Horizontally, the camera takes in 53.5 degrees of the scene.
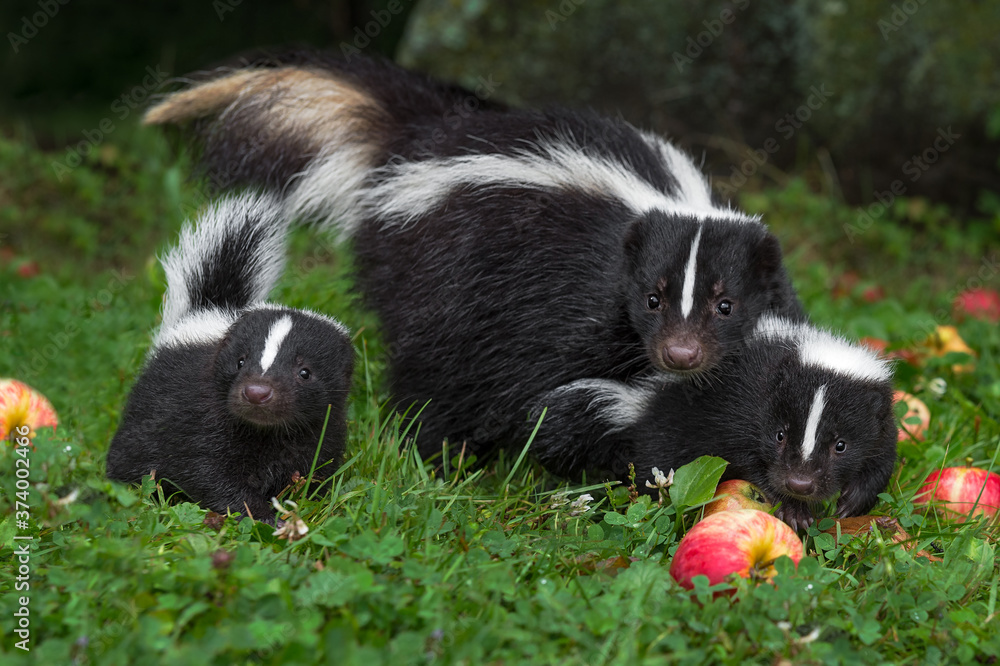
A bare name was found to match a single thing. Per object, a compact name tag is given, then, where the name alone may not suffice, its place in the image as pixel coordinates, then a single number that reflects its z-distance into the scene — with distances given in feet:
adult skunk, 12.67
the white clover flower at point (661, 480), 11.46
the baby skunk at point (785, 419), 11.68
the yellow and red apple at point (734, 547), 9.89
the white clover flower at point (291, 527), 10.15
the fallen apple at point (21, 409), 12.76
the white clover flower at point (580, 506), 12.02
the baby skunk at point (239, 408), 11.66
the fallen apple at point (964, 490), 12.67
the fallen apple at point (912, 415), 14.94
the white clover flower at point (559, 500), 12.23
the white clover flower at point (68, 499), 9.61
